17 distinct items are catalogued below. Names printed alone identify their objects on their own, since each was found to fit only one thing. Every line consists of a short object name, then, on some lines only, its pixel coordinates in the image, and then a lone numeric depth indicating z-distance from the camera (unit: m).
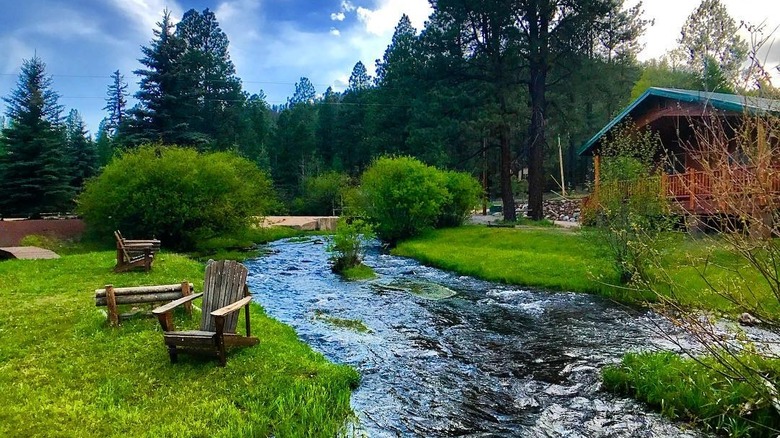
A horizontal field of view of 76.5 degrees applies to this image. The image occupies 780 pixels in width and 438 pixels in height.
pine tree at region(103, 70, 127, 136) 58.45
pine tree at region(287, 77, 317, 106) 81.62
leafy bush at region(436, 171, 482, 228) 26.41
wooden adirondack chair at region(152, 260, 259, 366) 6.56
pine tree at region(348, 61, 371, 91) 72.06
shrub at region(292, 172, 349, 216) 43.25
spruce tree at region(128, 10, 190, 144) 34.75
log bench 8.28
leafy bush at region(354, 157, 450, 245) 23.58
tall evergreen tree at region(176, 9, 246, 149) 52.28
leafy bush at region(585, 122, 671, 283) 11.64
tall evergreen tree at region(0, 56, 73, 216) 27.88
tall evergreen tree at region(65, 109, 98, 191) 35.00
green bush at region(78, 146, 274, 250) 20.36
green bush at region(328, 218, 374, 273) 16.55
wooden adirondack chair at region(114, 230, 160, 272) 13.71
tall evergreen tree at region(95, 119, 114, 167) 47.01
